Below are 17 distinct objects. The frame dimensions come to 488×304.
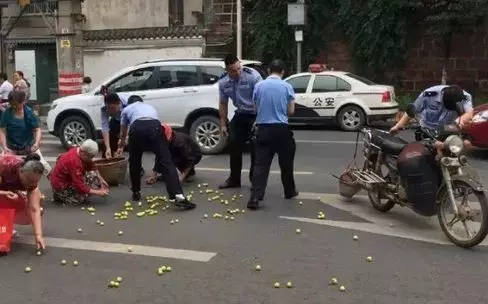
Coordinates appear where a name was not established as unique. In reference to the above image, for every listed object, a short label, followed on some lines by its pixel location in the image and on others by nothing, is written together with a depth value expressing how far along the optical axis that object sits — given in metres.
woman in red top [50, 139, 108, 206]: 7.79
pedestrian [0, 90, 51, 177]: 7.74
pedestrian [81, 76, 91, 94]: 16.64
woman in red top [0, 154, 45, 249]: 6.04
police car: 15.79
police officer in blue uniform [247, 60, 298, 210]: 7.69
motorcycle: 6.02
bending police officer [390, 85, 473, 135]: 6.79
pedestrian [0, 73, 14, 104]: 14.68
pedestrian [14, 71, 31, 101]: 14.25
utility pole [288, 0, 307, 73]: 19.77
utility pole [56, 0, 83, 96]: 22.50
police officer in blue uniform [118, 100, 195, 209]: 7.70
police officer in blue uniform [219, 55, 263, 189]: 8.76
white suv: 12.23
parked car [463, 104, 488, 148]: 11.09
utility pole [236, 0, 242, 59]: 21.25
